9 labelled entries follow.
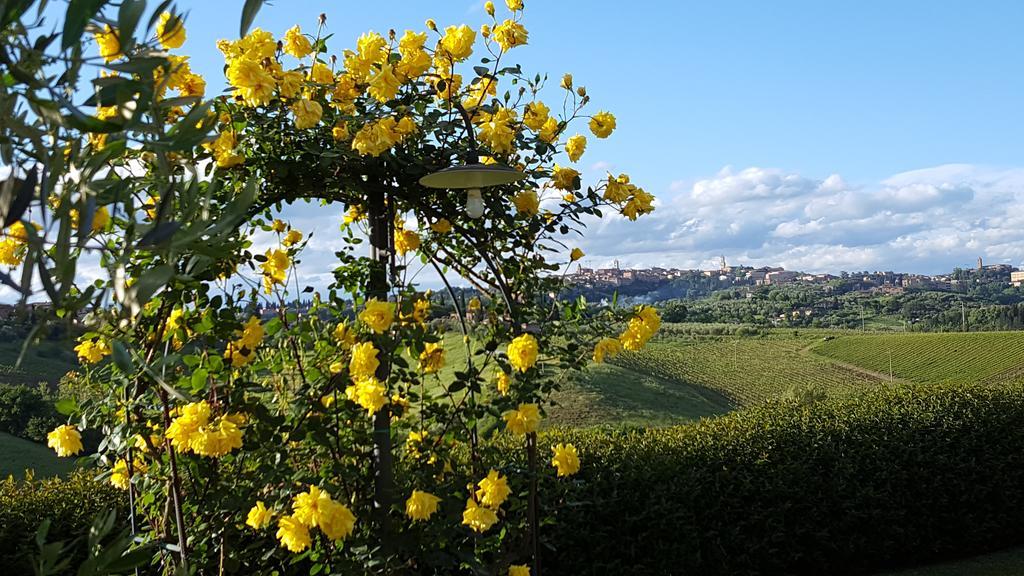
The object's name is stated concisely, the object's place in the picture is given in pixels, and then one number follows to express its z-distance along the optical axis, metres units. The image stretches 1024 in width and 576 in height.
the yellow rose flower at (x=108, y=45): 1.60
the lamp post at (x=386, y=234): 2.37
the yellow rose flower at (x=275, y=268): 2.57
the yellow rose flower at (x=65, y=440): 2.40
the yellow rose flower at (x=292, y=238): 2.68
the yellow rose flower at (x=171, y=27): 0.87
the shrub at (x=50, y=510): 3.22
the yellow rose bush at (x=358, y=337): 2.29
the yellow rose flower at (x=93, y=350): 2.39
